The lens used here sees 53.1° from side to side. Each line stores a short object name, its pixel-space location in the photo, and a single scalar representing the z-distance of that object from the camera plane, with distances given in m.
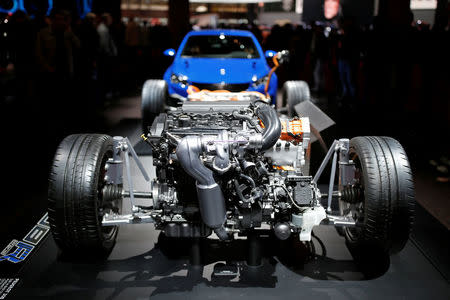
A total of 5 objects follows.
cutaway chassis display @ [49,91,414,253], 3.05
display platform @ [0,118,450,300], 3.17
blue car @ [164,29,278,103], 6.82
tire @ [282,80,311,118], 7.03
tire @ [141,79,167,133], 6.78
